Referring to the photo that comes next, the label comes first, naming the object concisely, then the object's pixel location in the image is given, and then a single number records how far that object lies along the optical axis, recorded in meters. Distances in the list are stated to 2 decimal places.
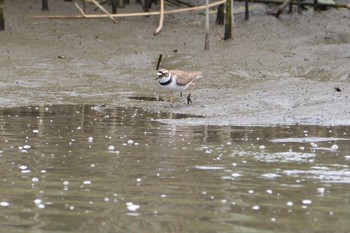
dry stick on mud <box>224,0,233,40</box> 20.33
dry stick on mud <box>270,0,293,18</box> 22.81
